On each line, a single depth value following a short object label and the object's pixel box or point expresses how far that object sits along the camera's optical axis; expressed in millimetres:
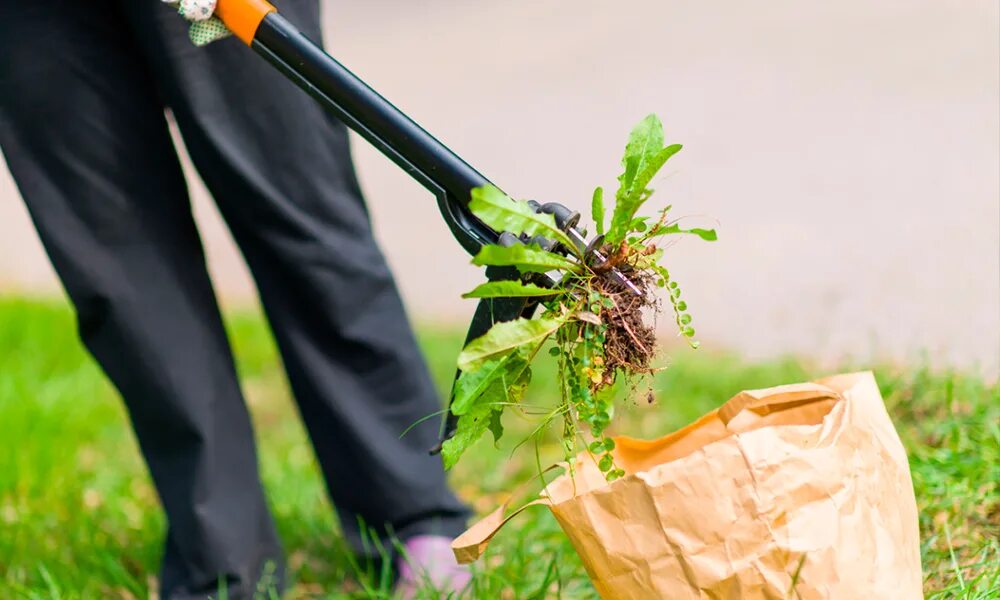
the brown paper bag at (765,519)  3094
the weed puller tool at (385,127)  3213
